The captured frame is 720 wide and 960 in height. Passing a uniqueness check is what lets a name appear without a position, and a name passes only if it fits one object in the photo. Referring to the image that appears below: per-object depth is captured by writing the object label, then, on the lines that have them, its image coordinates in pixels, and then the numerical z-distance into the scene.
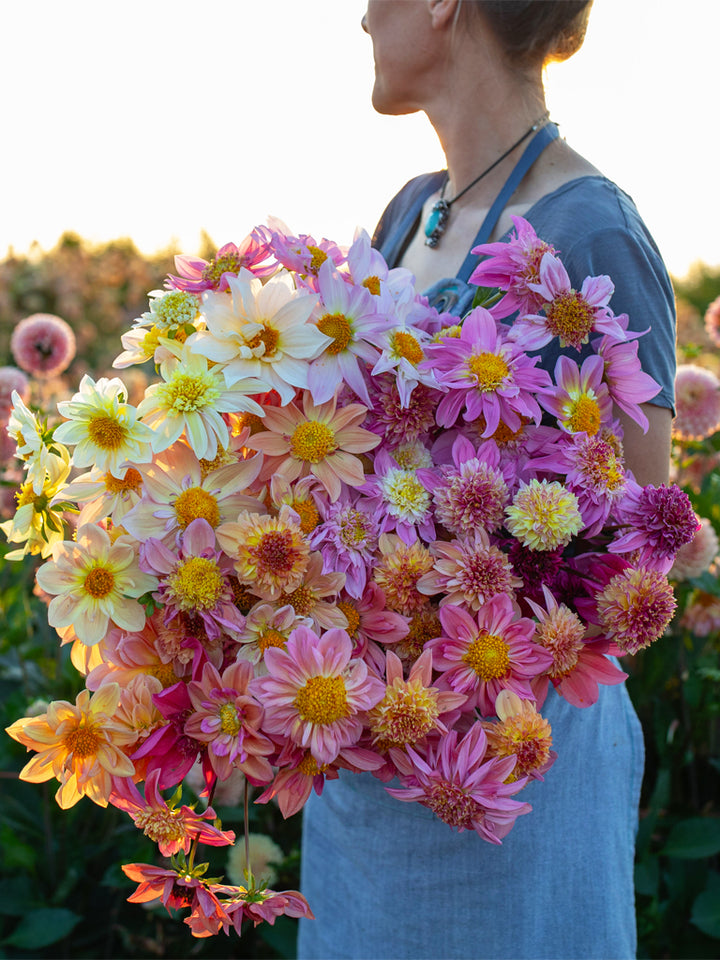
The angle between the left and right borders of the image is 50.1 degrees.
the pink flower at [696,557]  1.52
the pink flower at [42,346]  1.68
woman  0.97
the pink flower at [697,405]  1.66
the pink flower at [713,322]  1.97
